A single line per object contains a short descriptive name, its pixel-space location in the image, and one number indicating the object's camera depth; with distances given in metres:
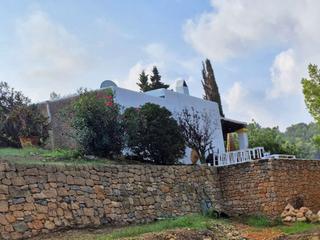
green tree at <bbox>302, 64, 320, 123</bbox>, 16.28
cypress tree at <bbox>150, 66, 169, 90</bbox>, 25.55
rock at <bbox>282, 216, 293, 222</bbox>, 11.92
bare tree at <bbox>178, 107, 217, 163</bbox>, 15.15
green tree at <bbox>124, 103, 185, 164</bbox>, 12.22
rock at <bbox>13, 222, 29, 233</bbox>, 7.78
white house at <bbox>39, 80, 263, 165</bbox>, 14.60
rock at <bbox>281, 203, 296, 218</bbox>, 12.08
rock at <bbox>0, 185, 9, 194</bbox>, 7.81
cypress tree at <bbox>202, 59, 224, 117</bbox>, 24.46
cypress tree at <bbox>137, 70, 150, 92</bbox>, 25.42
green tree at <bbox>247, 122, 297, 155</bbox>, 24.43
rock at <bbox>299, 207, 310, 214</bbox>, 11.99
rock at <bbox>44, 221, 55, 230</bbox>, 8.30
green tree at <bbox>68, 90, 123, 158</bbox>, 11.82
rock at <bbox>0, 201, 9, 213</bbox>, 7.69
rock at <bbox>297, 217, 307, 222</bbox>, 11.72
